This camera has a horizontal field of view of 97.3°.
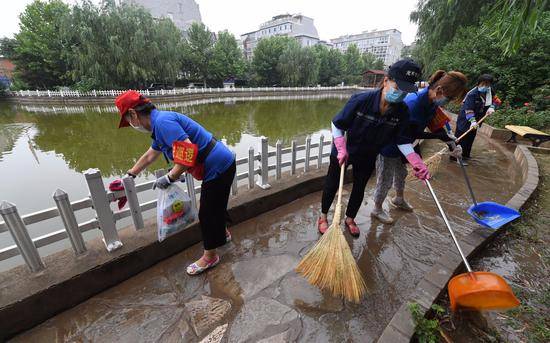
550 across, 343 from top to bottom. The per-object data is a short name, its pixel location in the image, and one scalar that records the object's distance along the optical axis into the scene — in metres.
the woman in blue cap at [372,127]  2.03
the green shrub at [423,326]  1.57
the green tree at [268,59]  37.94
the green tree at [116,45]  19.88
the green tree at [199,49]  31.86
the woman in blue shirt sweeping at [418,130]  2.45
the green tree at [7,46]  27.44
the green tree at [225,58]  33.26
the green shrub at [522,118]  7.19
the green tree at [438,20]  12.36
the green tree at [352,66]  51.91
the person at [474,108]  4.68
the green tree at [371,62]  59.94
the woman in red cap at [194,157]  1.78
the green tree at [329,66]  45.59
